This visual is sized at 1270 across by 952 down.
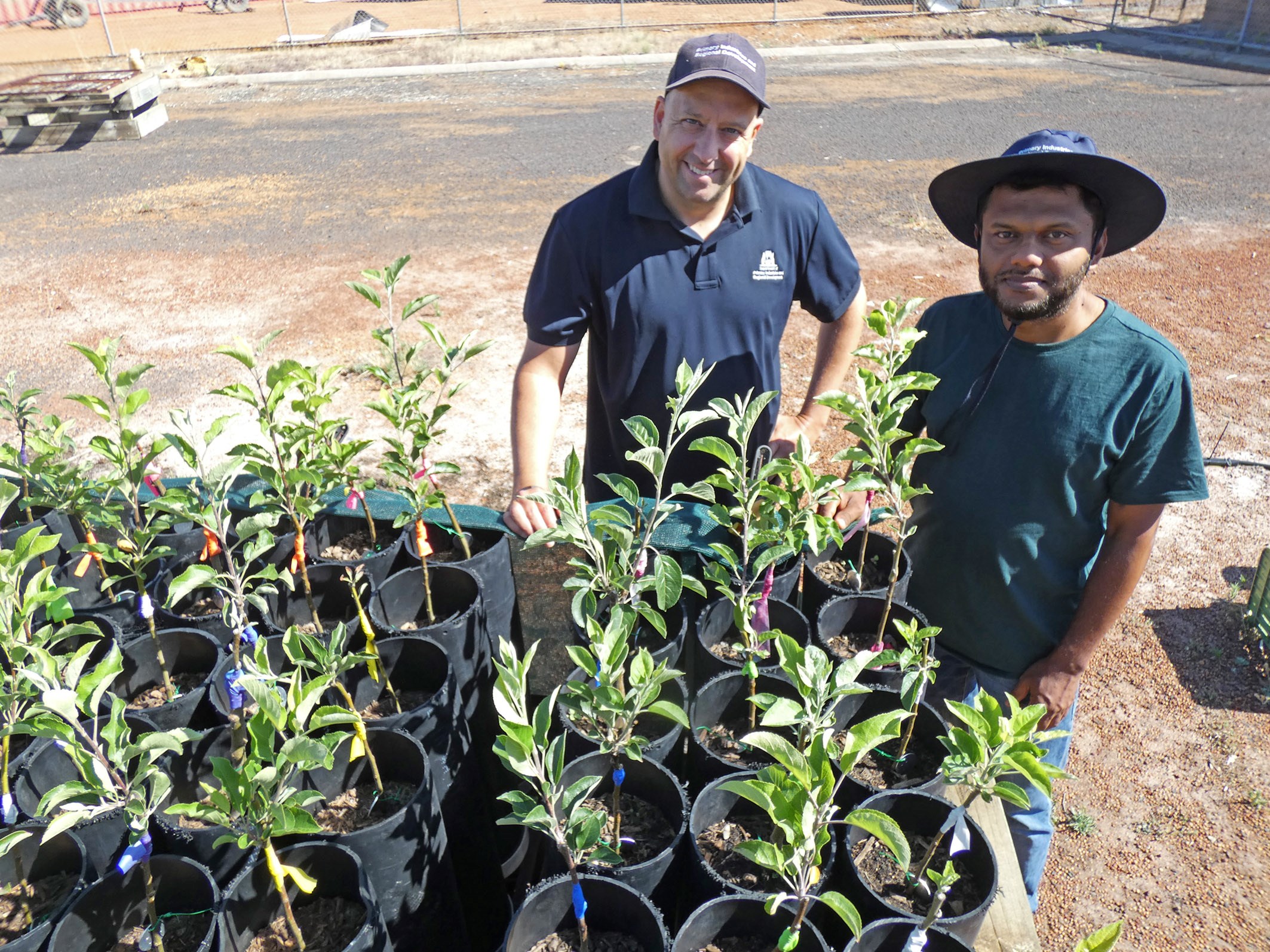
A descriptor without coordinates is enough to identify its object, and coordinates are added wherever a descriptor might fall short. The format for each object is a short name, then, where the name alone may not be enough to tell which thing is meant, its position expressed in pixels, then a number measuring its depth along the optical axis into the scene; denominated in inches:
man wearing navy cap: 102.9
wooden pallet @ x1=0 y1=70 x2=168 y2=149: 471.2
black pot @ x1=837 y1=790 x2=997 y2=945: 62.7
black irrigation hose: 196.9
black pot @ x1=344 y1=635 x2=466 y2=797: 78.0
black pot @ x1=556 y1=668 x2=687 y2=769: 73.6
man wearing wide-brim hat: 85.5
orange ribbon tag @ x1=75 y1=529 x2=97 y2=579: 89.1
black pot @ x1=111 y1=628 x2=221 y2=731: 79.6
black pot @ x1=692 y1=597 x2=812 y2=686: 87.3
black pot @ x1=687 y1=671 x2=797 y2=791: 77.1
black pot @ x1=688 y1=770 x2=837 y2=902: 63.4
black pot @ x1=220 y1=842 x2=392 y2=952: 60.7
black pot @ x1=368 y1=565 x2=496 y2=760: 88.3
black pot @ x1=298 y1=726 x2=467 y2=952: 67.4
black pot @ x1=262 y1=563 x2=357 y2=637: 93.8
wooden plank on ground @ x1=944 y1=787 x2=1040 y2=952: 74.5
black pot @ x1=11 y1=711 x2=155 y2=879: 68.8
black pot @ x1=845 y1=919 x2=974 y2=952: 60.7
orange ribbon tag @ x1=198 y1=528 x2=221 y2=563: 77.5
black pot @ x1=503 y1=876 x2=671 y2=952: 60.7
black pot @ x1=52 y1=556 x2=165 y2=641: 92.4
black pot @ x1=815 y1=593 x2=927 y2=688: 90.6
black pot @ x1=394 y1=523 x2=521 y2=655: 99.5
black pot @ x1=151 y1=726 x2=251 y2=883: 66.1
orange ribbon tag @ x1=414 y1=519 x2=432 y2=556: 93.0
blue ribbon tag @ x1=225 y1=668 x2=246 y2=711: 71.0
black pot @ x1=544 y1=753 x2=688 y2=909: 64.5
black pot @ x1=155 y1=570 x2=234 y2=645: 90.0
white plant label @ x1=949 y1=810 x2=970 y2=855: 61.1
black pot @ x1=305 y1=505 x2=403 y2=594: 99.6
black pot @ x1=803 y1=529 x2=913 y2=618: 95.3
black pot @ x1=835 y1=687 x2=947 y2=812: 78.7
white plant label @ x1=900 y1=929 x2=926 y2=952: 58.6
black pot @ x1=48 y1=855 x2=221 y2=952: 60.7
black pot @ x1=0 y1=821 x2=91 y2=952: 63.7
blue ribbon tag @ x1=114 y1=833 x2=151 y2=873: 57.6
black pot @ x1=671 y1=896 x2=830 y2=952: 60.2
